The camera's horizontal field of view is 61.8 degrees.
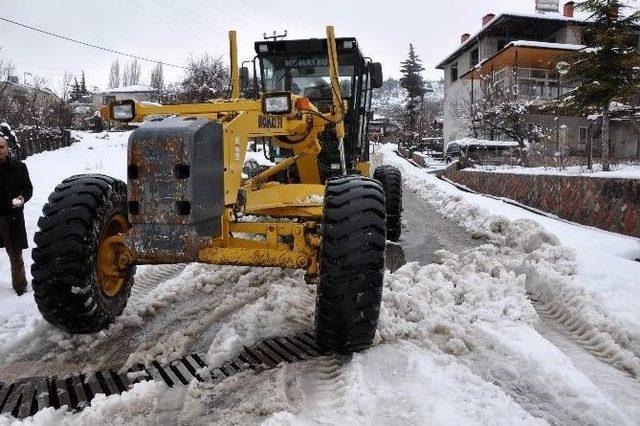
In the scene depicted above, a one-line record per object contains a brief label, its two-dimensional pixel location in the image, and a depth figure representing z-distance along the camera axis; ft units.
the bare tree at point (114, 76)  289.86
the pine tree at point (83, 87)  224.53
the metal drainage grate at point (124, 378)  9.62
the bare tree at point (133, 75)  290.27
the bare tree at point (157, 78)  154.44
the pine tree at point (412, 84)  164.61
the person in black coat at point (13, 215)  16.16
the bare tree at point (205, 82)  90.07
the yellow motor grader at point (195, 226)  10.66
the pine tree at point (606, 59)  45.55
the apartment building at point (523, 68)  86.12
